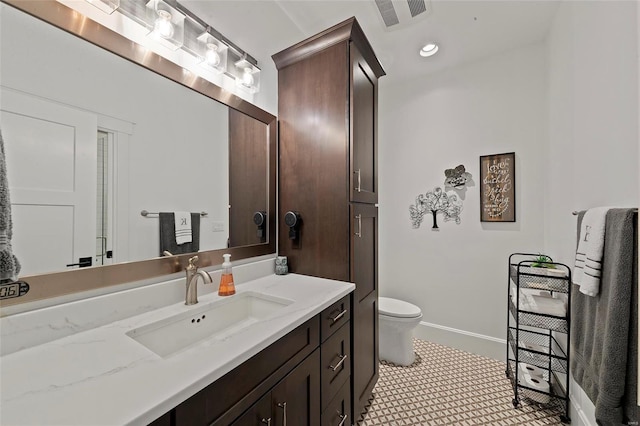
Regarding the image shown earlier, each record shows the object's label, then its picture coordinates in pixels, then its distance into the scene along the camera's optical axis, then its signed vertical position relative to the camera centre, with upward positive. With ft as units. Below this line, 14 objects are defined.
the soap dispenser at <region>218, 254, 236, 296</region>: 4.16 -1.05
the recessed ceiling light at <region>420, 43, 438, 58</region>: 7.15 +4.59
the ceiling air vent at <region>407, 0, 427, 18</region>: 5.62 +4.55
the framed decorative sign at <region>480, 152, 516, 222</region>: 7.31 +0.76
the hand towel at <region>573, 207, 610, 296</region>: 3.64 -0.54
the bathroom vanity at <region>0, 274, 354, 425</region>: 1.79 -1.29
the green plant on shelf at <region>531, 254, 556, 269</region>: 5.63 -1.10
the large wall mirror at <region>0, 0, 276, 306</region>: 2.70 +0.82
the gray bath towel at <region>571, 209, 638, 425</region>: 3.09 -1.43
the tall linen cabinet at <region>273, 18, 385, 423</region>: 4.93 +0.96
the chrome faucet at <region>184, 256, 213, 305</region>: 3.75 -0.97
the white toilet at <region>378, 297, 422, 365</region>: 6.86 -3.18
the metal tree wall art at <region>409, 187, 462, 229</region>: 8.09 +0.24
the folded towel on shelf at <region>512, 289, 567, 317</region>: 5.21 -1.85
